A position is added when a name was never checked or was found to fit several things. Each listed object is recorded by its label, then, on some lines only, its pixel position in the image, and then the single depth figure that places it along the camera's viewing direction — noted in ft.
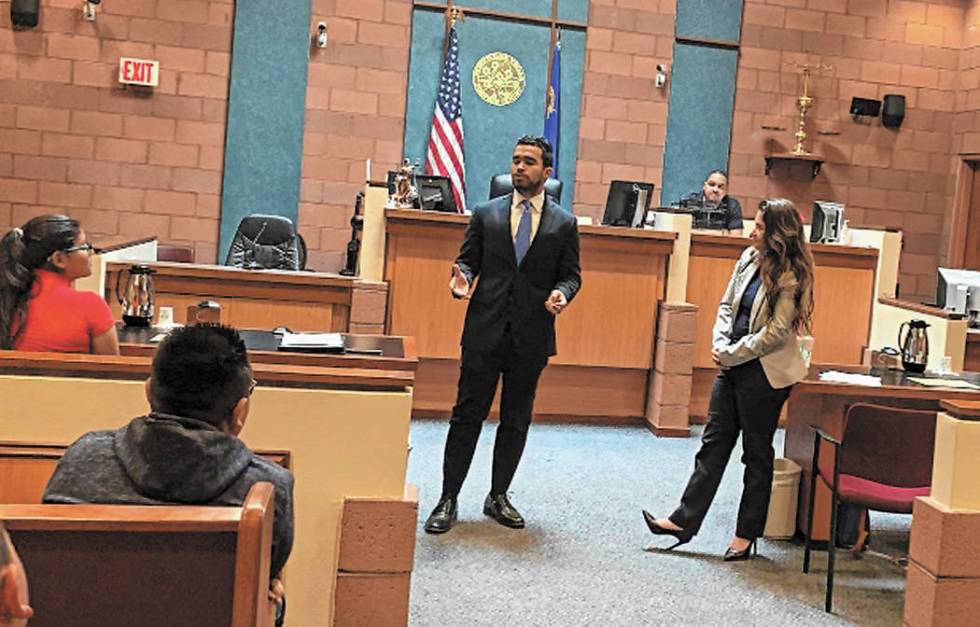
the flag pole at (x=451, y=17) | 30.73
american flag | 30.32
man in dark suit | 15.16
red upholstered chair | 12.76
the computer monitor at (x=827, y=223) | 23.86
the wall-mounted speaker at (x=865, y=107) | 33.06
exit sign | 29.27
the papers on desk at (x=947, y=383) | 15.03
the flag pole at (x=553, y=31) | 31.42
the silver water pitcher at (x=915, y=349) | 16.12
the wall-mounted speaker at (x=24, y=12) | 28.53
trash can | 15.81
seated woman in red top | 11.47
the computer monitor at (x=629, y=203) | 22.81
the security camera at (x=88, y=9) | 28.89
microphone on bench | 21.30
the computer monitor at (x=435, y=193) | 22.16
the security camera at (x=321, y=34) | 30.14
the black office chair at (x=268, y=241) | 24.11
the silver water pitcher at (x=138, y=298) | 13.67
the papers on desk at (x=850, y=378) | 14.62
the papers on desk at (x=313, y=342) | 12.08
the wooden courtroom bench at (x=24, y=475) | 8.16
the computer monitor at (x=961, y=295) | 21.30
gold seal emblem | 31.17
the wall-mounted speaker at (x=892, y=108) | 33.22
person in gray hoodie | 6.52
